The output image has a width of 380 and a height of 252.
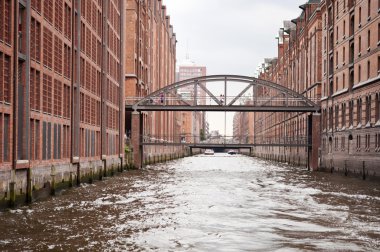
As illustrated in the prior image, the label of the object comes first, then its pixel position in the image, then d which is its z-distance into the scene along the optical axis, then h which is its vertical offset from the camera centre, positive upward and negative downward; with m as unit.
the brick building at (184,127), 192.40 +3.17
